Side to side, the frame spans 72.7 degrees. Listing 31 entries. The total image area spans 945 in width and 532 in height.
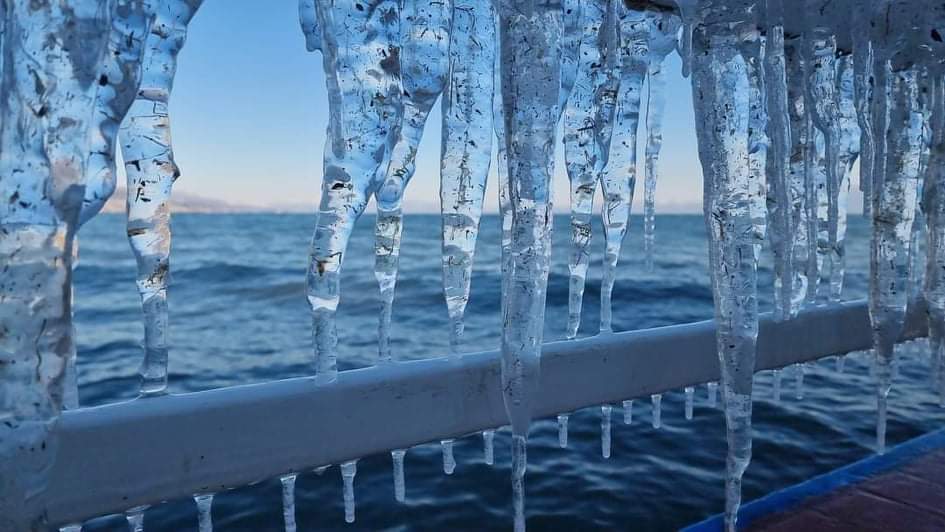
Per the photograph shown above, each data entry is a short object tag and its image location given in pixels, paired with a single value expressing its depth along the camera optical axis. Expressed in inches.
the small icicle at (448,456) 18.9
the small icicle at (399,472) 17.9
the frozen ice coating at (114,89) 10.9
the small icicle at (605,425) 21.4
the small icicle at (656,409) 23.6
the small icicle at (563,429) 21.7
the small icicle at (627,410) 22.4
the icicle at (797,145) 22.0
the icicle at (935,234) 23.8
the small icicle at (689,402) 24.8
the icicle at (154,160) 13.1
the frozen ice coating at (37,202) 9.7
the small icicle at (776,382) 27.3
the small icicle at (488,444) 20.4
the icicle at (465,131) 16.5
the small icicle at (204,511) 14.9
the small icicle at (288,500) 15.8
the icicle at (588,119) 17.8
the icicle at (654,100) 19.7
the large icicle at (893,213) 22.0
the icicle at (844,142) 24.4
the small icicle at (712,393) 25.4
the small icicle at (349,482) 16.8
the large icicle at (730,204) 16.8
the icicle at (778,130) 18.7
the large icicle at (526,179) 14.1
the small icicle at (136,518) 14.1
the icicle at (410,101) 14.7
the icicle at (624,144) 19.3
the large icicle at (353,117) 13.1
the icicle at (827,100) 21.8
